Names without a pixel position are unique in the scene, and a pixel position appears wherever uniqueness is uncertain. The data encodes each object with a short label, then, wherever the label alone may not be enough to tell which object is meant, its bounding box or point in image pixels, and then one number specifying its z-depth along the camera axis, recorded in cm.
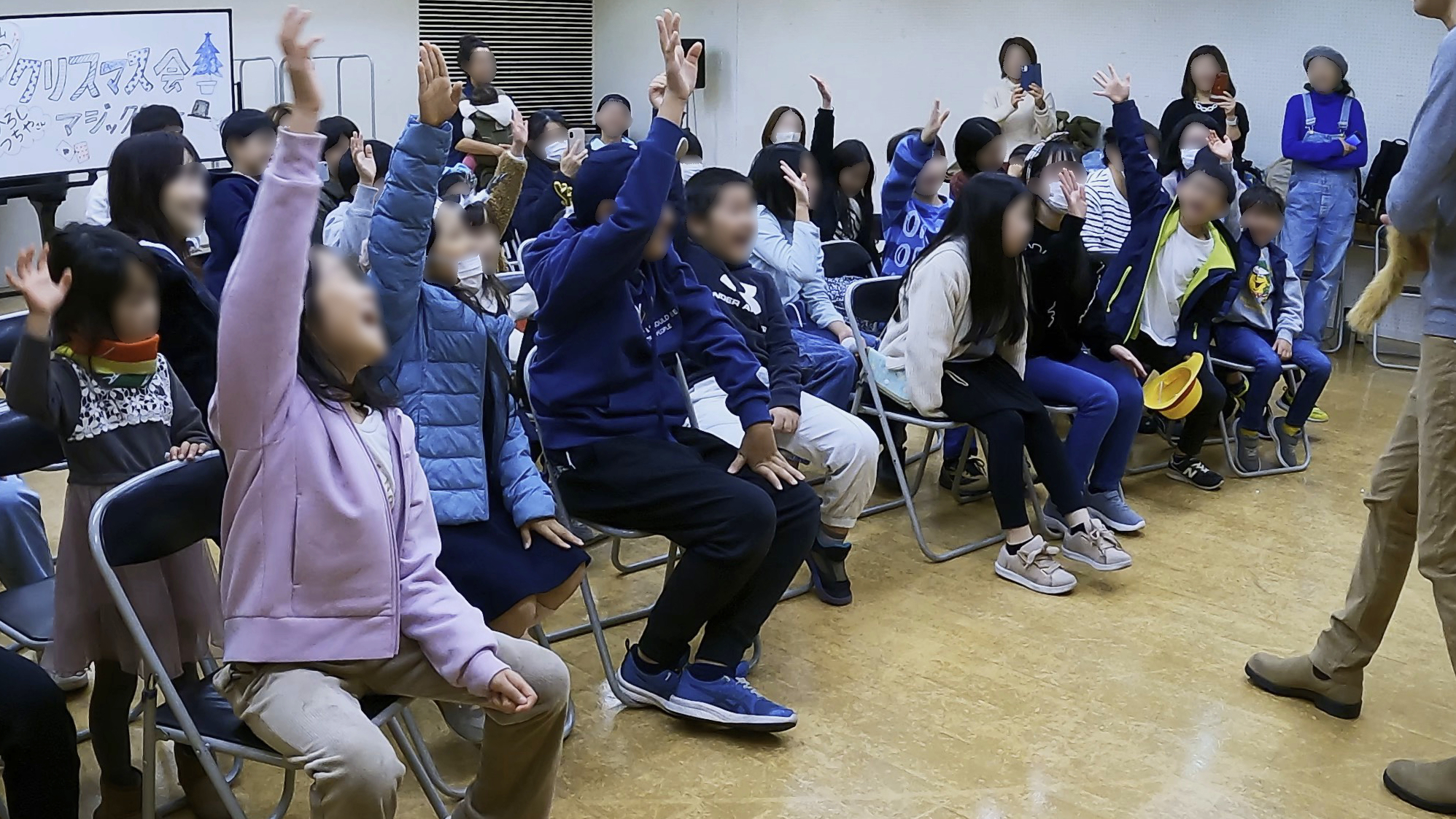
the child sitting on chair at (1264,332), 468
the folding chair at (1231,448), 467
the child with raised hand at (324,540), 170
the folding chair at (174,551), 191
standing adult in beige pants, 232
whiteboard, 676
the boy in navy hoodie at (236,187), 364
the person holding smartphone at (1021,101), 765
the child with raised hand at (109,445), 219
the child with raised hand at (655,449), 265
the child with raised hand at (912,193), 482
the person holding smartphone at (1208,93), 691
